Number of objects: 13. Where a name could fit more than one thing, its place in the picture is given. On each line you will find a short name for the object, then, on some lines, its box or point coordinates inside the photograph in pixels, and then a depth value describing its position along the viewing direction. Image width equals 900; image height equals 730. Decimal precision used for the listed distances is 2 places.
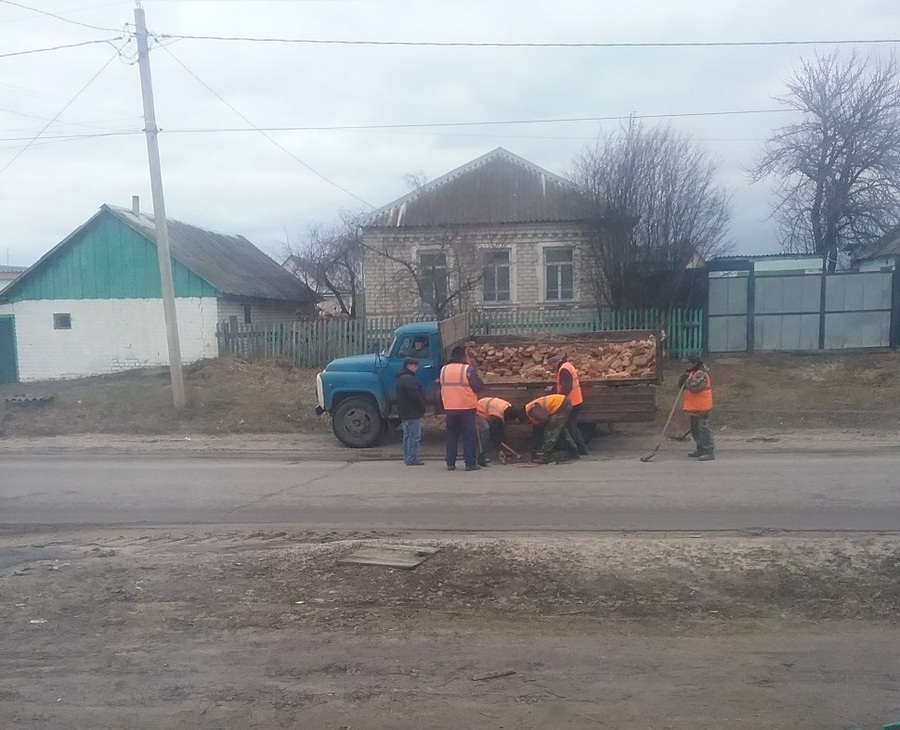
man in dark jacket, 11.79
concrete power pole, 15.95
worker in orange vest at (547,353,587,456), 11.79
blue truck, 13.41
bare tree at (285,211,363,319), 37.34
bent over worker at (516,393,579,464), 11.73
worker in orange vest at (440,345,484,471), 11.43
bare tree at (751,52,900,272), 29.20
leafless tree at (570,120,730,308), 22.05
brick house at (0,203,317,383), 24.38
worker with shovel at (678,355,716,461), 11.44
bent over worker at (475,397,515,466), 12.09
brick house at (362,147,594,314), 26.50
